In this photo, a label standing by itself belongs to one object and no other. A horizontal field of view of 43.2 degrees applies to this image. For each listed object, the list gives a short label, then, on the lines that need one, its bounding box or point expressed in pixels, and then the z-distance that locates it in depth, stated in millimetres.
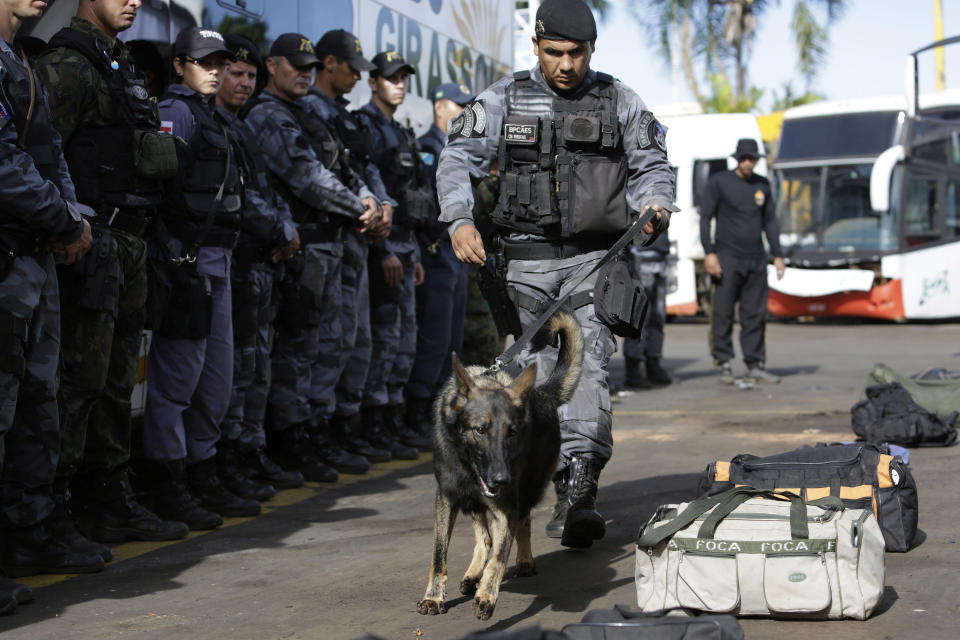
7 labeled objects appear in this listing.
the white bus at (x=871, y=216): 19906
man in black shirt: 12047
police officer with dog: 5328
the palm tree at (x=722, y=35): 39094
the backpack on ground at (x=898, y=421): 7883
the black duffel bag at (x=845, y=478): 5043
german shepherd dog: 4191
